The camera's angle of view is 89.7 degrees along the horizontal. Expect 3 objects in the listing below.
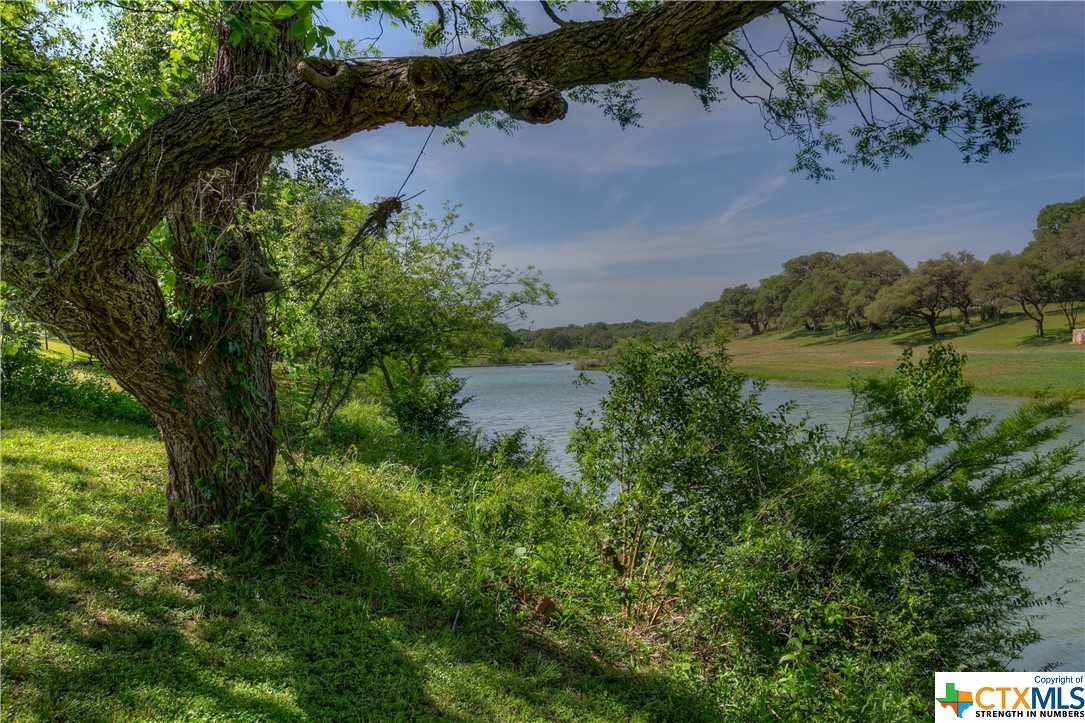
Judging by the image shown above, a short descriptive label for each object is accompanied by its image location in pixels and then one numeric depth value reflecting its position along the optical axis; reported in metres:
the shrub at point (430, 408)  10.58
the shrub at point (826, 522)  3.66
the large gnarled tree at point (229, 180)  2.72
